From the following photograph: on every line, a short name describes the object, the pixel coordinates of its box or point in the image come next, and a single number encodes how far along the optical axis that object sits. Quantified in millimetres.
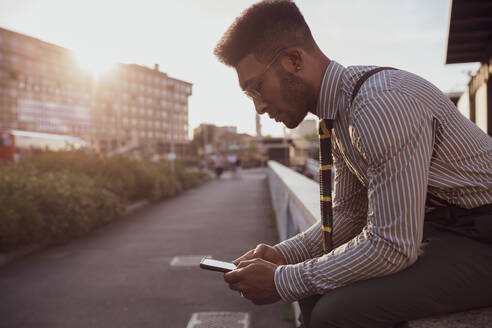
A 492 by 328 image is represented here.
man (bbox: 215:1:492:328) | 1362
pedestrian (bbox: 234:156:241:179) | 32156
